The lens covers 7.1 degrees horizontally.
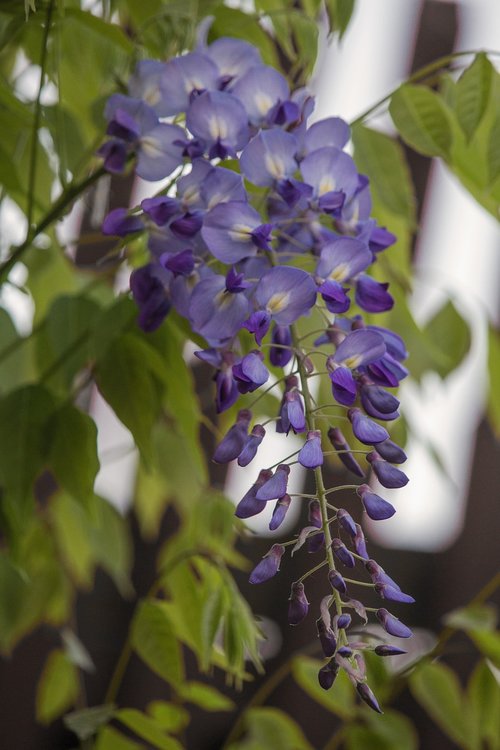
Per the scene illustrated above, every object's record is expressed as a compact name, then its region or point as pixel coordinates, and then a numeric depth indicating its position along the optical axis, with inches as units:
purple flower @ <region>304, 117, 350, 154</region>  56.0
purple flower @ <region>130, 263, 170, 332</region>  56.7
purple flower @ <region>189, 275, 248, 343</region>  55.2
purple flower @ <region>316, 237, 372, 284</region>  54.8
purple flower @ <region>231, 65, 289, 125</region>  56.5
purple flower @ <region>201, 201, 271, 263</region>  54.8
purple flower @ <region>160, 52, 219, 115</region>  56.7
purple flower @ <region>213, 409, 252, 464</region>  54.5
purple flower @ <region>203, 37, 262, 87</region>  57.4
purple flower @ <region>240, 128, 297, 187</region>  55.6
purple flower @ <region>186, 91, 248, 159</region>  55.9
